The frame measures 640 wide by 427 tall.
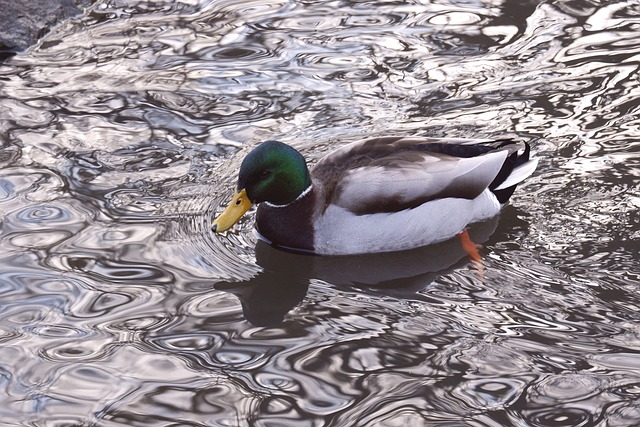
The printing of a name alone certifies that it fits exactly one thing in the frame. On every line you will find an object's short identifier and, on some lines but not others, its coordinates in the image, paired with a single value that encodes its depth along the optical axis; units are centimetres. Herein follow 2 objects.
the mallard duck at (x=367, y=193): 586
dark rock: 839
